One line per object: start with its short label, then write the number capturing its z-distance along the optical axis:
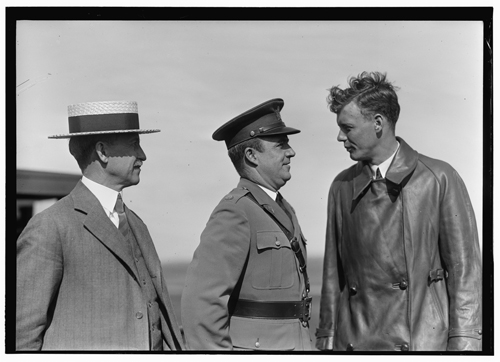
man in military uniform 5.10
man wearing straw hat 5.03
